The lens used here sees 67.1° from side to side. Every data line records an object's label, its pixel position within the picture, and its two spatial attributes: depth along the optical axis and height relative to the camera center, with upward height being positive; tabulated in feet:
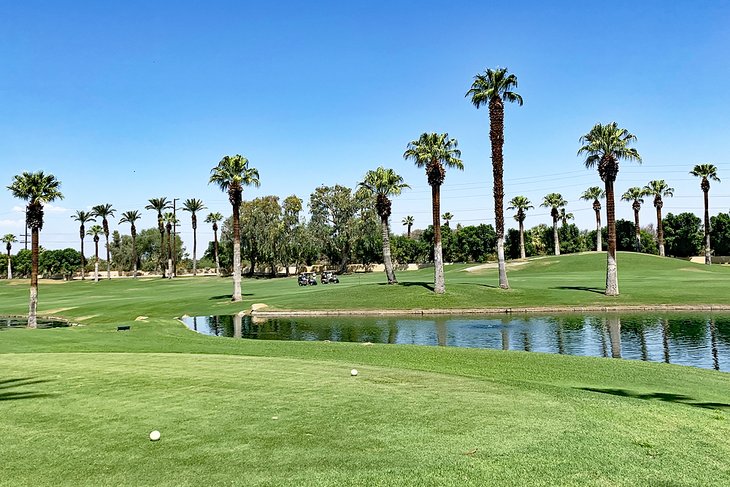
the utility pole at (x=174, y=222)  391.24 +28.91
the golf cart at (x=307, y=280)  245.86 -9.26
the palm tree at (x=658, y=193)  332.76 +33.80
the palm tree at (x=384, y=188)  194.59 +24.57
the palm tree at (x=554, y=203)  355.15 +31.51
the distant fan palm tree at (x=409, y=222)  599.57 +37.42
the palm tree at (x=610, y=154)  158.24 +27.71
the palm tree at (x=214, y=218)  448.04 +36.93
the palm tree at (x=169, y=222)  370.43 +30.04
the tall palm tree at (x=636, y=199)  348.79 +31.89
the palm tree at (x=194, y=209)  408.05 +40.80
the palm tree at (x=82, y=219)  416.38 +36.41
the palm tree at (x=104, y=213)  406.21 +39.74
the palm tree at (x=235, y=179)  187.01 +28.31
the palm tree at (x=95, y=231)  446.69 +29.23
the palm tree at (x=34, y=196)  134.31 +17.91
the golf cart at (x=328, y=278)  259.10 -9.26
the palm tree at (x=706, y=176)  280.72 +35.87
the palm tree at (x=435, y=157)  170.91 +30.69
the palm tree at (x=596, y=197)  354.74 +35.49
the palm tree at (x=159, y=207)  394.93 +41.74
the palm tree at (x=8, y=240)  512.02 +27.59
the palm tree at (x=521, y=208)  341.21 +27.98
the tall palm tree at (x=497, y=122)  168.86 +40.25
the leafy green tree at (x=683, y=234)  372.58 +8.50
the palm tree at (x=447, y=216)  528.22 +37.01
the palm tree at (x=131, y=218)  408.38 +35.34
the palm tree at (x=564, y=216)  426.26 +27.05
